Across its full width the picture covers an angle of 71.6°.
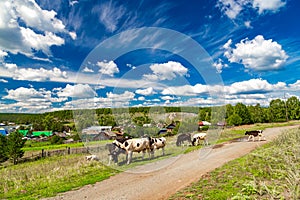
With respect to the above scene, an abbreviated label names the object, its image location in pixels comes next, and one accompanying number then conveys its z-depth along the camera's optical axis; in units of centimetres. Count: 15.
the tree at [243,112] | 6481
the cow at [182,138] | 2540
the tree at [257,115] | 6794
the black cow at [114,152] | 1441
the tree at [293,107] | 7094
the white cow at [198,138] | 2441
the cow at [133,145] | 1474
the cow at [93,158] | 1721
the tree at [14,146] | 2948
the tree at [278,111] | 7075
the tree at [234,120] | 5991
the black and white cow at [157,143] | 1652
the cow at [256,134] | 2312
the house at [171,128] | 4284
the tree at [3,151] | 3000
